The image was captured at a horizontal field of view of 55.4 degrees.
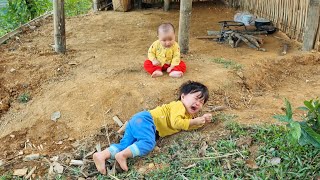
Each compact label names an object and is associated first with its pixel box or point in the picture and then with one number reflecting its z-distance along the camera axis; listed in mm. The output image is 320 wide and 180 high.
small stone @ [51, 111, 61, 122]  3258
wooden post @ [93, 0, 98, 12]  6841
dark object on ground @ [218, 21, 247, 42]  4956
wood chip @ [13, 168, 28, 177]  2612
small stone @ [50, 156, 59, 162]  2706
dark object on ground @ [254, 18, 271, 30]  5239
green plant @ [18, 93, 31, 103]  3614
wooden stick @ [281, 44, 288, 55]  4462
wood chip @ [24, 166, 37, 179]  2577
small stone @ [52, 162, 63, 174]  2559
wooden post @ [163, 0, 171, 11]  6767
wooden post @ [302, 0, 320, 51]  4265
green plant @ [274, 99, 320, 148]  2007
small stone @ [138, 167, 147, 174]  2393
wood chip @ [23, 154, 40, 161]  2775
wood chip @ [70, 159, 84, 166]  2616
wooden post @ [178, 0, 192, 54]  4110
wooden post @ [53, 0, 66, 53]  4280
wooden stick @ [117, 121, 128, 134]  2968
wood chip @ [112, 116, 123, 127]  3102
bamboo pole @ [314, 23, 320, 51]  4372
